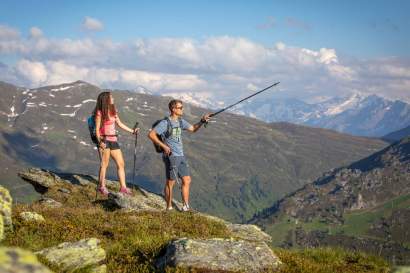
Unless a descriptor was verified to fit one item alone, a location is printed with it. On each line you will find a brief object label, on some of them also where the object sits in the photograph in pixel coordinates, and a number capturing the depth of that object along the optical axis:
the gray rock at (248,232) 16.39
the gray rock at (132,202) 18.80
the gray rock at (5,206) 10.57
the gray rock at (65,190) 25.10
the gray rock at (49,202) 19.90
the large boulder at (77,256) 8.68
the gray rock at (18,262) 4.72
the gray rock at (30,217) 13.08
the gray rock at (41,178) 26.33
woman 20.08
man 17.67
